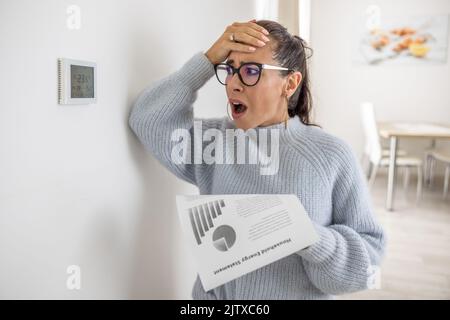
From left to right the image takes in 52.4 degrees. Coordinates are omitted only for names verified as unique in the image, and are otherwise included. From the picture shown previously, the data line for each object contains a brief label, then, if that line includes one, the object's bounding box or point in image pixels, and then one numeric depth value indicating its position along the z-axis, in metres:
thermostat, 0.66
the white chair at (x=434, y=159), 3.94
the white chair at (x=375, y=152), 3.84
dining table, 3.64
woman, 0.87
